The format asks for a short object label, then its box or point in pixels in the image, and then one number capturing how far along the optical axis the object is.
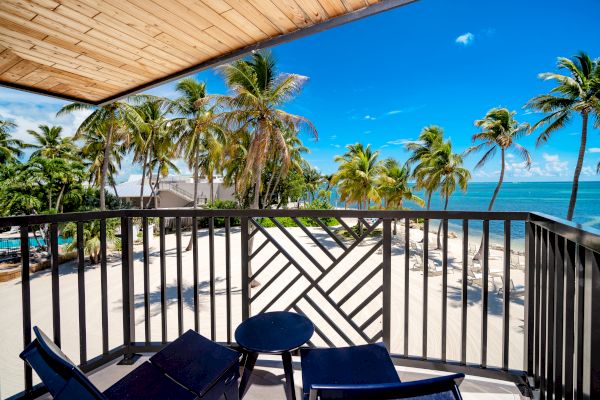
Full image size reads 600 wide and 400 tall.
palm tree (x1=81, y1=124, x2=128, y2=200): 20.42
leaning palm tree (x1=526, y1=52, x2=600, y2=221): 14.01
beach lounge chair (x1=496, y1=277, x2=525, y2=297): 10.67
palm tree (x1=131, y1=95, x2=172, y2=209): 18.10
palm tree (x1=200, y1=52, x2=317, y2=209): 11.42
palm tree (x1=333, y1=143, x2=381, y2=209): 19.78
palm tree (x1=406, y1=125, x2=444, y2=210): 21.03
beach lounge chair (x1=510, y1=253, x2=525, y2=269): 12.51
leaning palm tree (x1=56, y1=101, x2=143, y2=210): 15.41
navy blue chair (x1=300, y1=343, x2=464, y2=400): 0.66
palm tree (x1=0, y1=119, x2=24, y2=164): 24.22
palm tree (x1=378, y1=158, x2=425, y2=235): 22.03
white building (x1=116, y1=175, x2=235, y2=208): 29.68
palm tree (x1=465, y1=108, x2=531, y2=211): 17.49
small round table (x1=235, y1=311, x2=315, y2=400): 1.36
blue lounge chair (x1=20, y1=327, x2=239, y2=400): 0.92
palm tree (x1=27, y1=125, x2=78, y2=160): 23.98
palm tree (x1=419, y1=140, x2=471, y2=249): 19.66
